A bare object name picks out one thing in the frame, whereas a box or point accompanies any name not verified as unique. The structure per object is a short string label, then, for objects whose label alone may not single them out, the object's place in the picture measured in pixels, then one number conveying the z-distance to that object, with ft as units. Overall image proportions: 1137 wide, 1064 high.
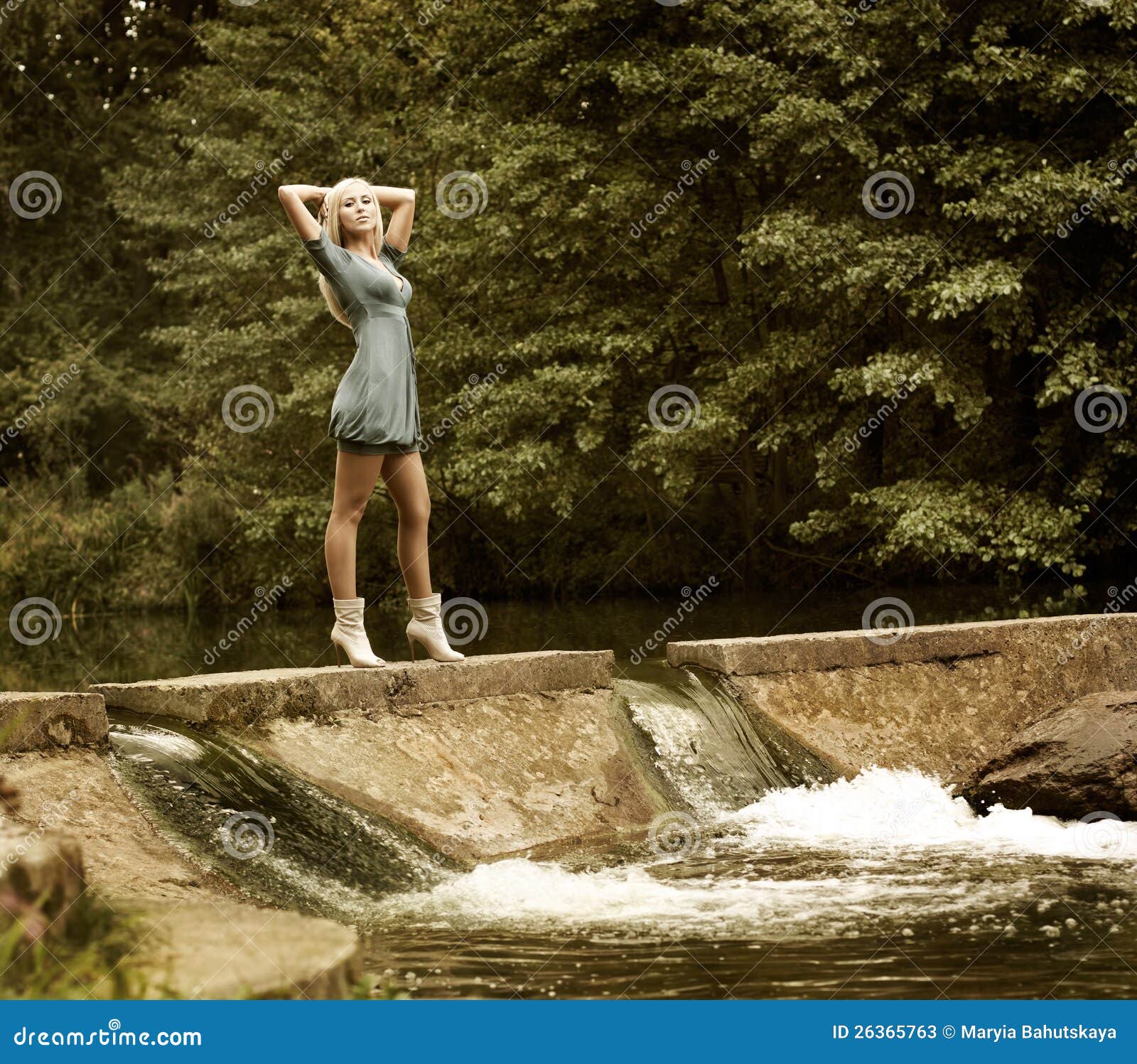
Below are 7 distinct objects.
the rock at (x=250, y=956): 21.90
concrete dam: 31.65
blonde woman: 43.37
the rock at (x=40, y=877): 23.06
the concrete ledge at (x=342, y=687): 41.34
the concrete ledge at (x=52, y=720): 35.55
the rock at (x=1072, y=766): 44.60
